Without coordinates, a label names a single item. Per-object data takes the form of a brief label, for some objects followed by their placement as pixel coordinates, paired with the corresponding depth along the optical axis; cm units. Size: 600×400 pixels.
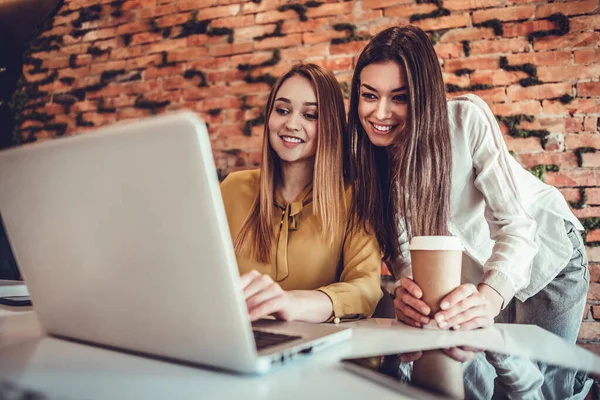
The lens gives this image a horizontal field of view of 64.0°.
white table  45
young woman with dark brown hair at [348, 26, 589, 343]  124
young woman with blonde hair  129
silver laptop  44
